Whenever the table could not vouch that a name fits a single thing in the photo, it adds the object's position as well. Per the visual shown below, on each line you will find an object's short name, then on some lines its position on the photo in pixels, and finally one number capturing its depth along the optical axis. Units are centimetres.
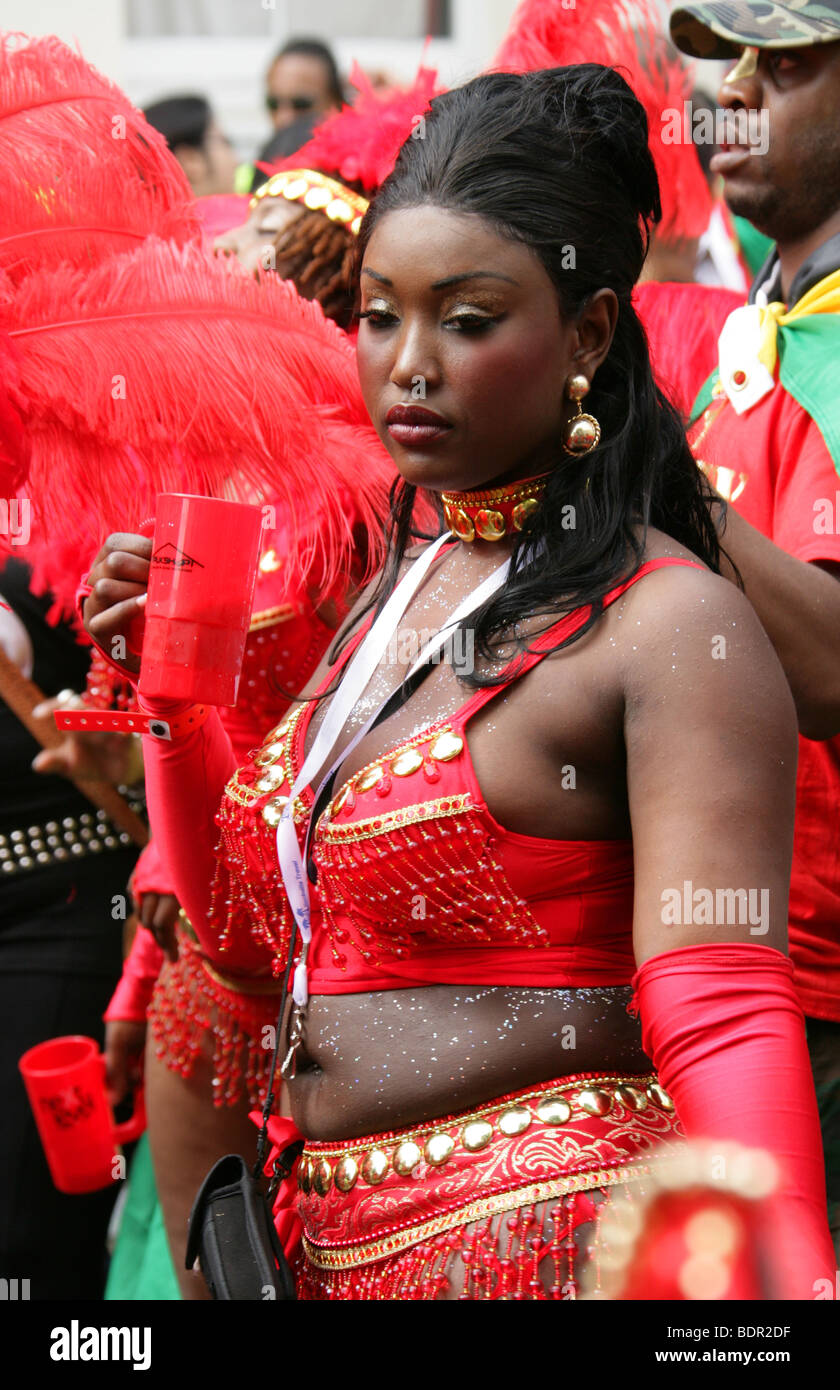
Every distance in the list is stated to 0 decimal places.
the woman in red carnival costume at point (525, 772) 135
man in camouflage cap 202
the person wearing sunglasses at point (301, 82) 629
